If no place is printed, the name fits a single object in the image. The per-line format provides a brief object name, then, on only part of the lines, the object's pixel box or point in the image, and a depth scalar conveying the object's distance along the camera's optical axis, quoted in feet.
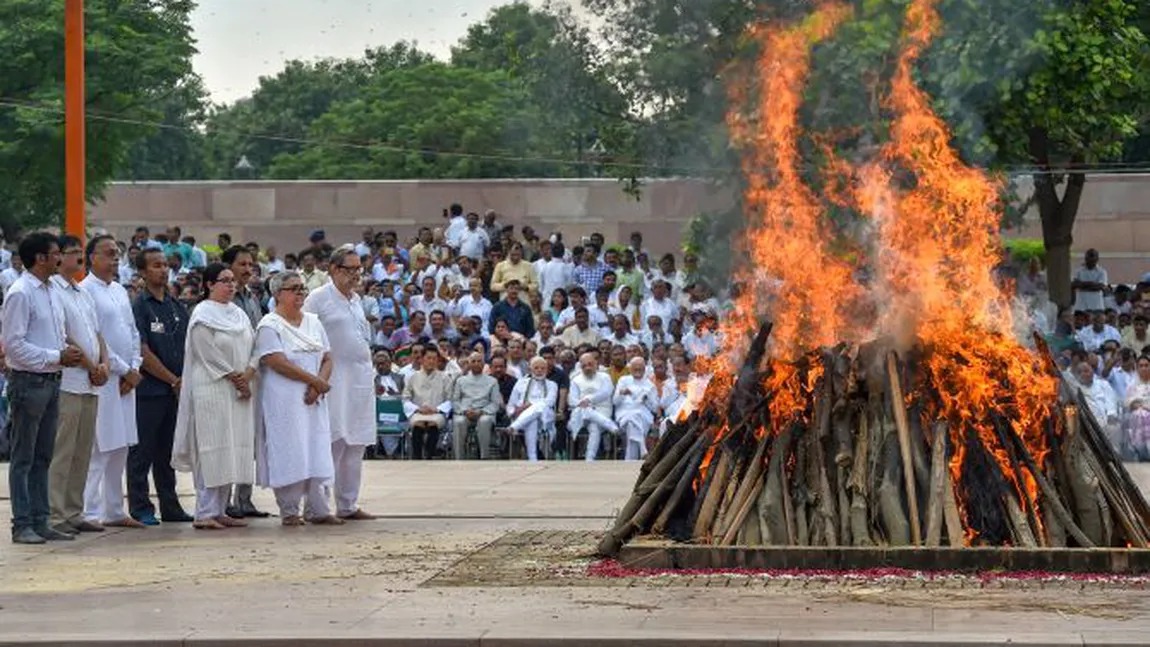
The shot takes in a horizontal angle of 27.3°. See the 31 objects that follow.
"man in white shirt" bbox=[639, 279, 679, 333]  89.01
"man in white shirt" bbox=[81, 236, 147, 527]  51.65
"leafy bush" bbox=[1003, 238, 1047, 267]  108.17
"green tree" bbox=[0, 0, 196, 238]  127.44
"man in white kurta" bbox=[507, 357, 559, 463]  77.61
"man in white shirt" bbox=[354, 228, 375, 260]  105.30
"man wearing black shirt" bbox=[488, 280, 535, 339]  88.33
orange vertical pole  57.62
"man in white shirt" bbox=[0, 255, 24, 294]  83.82
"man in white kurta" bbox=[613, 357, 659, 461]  77.10
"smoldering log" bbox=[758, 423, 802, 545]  42.80
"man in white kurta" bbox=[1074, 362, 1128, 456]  76.23
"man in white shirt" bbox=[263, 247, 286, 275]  101.62
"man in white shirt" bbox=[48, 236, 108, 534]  49.85
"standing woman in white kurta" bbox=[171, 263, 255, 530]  51.96
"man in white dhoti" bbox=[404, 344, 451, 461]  79.00
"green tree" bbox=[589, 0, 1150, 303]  63.93
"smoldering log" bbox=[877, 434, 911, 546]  42.45
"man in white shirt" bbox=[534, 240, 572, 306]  95.66
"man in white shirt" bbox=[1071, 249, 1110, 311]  97.09
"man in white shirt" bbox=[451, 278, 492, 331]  90.94
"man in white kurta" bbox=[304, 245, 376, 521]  54.08
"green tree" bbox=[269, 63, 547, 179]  206.80
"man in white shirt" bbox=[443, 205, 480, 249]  104.27
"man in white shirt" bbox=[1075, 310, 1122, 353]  86.43
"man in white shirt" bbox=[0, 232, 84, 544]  48.52
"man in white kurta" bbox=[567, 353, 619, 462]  77.25
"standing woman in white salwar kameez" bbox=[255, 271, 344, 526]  52.16
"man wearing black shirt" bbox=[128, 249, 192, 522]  53.42
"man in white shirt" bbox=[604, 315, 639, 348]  84.38
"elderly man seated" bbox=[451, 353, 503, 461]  78.43
